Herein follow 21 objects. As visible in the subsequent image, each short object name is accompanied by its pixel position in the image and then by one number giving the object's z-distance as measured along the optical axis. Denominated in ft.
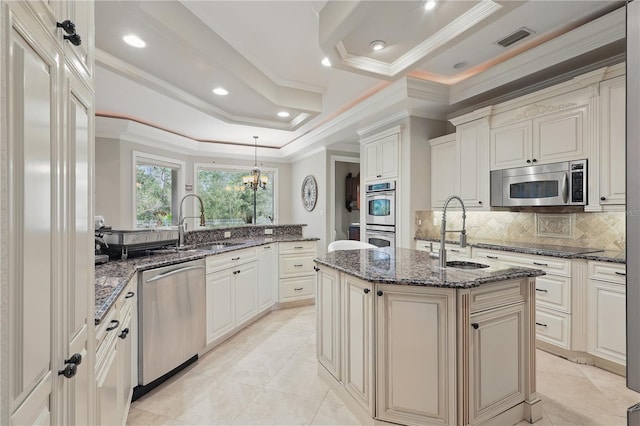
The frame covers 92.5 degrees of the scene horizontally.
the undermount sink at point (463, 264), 6.92
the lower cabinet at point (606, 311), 7.73
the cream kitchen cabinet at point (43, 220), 1.86
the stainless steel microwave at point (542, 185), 8.98
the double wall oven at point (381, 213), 14.06
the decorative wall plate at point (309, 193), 20.81
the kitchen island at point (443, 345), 5.41
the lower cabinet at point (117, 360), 4.18
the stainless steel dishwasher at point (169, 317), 7.13
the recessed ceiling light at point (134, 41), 7.22
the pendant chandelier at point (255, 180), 18.51
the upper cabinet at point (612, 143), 8.09
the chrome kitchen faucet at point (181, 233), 10.60
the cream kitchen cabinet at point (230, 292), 9.60
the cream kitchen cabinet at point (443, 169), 12.87
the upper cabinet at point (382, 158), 13.80
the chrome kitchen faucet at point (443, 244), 6.35
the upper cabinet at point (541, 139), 9.02
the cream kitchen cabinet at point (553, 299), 8.68
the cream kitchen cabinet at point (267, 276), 12.51
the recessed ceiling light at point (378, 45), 8.55
